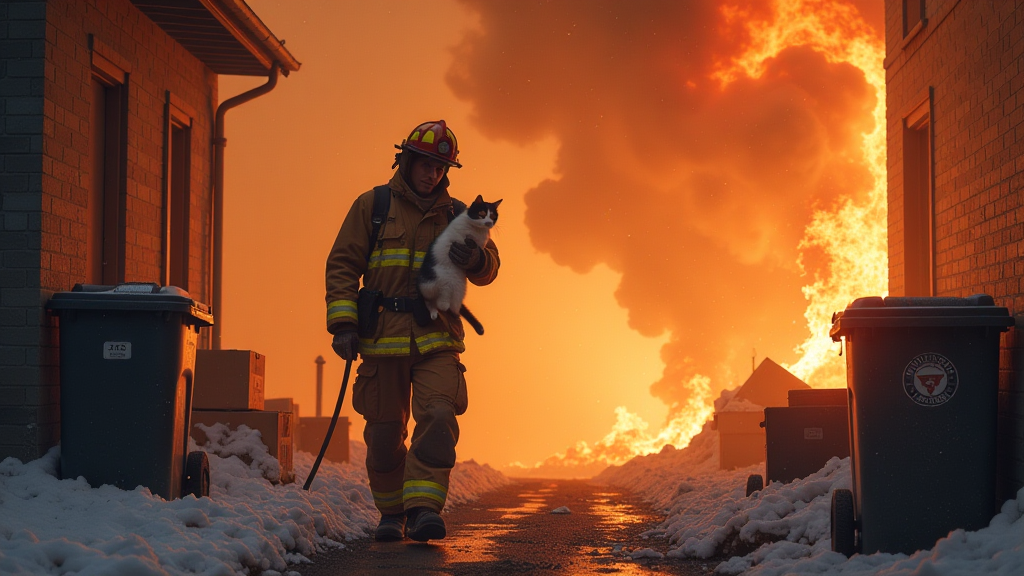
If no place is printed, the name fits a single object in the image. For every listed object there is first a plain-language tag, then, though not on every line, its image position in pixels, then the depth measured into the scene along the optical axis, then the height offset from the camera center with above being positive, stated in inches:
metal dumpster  291.9 -26.7
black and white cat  247.8 +17.9
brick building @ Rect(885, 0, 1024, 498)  228.4 +50.0
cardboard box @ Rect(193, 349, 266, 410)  343.0 -12.6
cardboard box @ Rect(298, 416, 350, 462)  538.3 -48.1
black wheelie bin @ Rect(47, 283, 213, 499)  246.7 -10.4
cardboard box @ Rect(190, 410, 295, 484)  336.2 -25.0
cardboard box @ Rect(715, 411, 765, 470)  483.8 -44.1
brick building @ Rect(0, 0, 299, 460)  264.7 +56.9
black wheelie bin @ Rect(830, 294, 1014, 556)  200.1 -15.7
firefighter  245.6 +1.6
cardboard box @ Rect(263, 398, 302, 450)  573.3 -33.2
